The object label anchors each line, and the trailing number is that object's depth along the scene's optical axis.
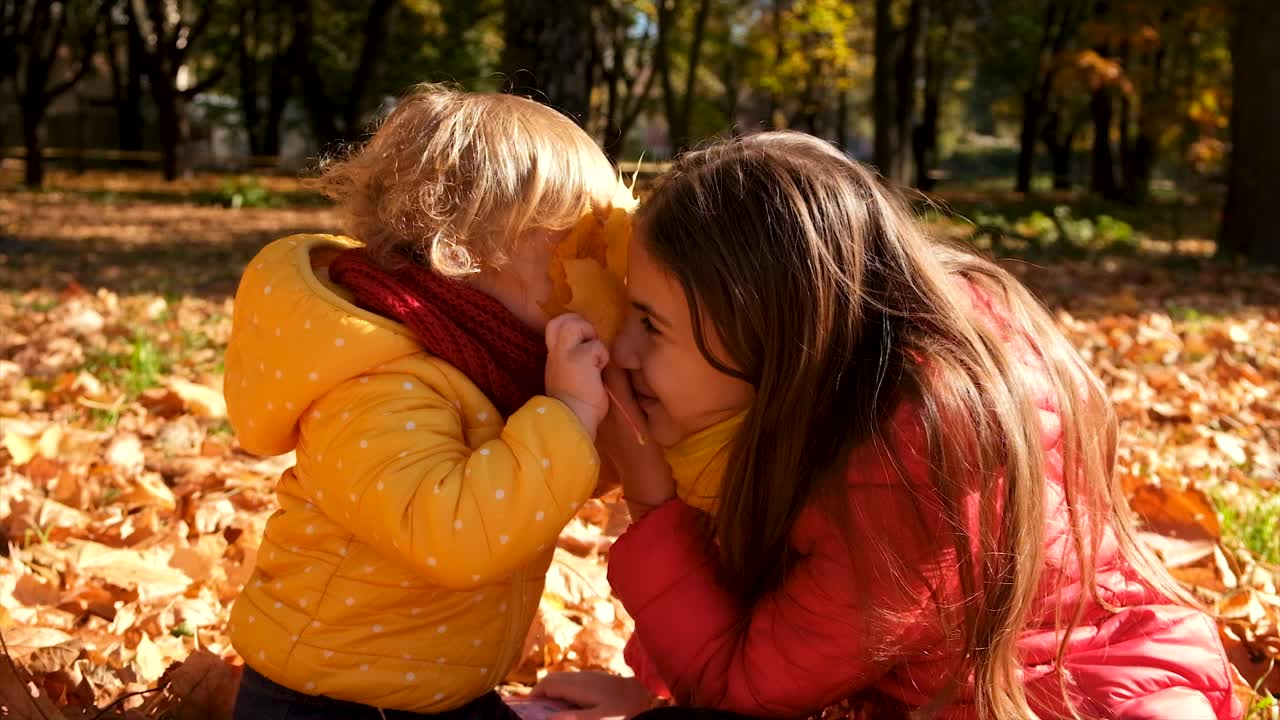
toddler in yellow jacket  1.62
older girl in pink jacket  1.61
